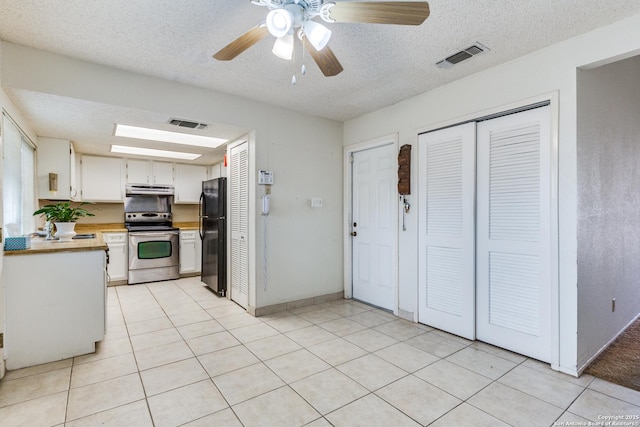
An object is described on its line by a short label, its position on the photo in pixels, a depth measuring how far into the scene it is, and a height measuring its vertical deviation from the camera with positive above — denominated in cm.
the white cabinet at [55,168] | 412 +59
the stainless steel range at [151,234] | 521 -39
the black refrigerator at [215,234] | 450 -35
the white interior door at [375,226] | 387 -19
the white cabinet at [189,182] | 601 +58
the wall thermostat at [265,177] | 375 +41
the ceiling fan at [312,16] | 154 +103
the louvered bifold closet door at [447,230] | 303 -19
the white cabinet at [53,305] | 248 -80
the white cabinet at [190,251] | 568 -74
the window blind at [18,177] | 288 +36
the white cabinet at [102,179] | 520 +55
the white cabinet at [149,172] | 556 +72
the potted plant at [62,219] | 325 -8
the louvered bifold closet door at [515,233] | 254 -19
